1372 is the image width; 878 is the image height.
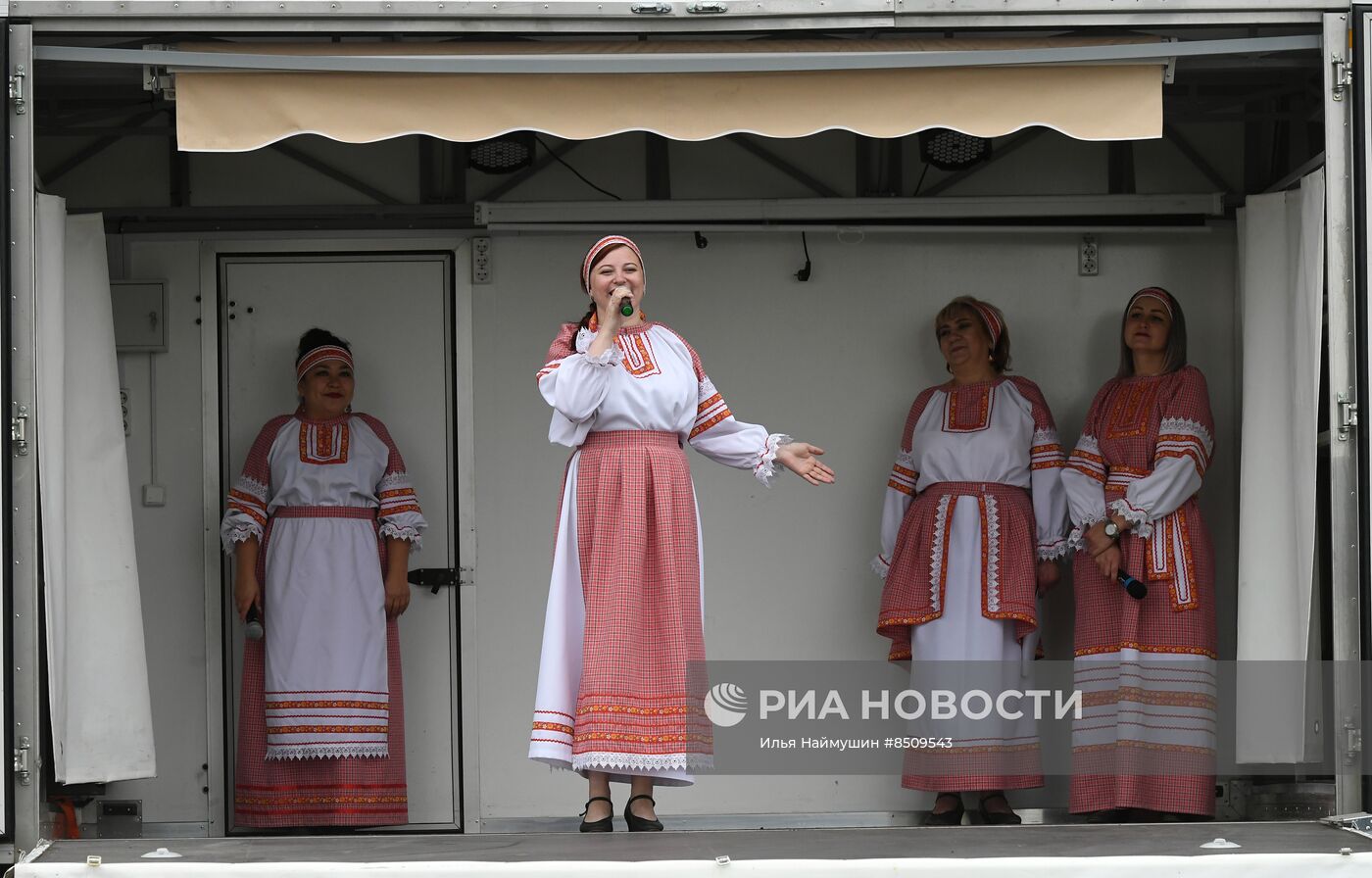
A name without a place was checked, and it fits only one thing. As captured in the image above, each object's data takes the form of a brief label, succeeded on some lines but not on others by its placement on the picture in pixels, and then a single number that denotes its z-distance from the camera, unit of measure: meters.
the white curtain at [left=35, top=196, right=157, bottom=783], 10.68
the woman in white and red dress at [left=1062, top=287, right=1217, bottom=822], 13.23
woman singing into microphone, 10.37
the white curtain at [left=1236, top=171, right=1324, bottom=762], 11.56
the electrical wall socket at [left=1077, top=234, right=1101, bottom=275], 14.53
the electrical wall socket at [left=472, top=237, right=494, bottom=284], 14.34
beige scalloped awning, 10.56
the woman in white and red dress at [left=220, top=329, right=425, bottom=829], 13.62
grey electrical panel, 14.11
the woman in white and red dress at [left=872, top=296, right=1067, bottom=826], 13.50
